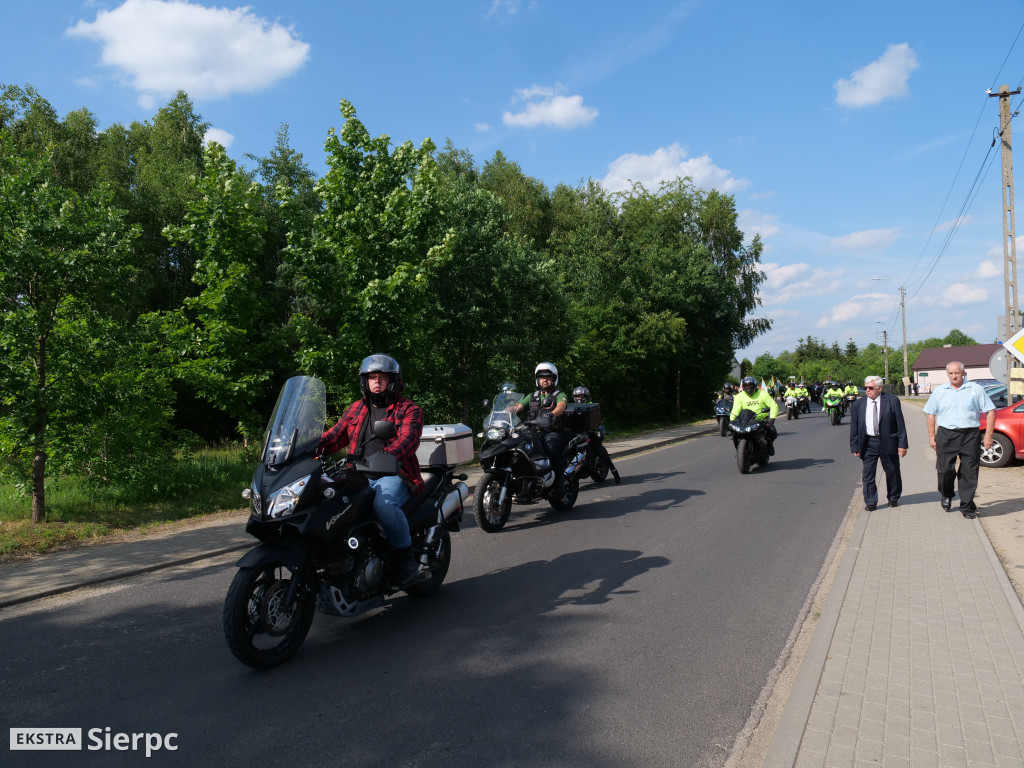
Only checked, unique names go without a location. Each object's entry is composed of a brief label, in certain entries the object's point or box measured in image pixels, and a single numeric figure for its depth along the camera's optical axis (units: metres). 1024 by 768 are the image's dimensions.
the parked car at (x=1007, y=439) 13.66
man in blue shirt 8.58
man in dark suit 9.42
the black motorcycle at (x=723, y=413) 25.00
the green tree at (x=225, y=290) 11.20
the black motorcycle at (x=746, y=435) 13.65
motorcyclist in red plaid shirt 4.86
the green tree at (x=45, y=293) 7.80
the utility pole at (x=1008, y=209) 20.47
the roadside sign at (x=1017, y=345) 8.77
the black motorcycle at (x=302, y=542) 4.05
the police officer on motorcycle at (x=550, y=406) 9.29
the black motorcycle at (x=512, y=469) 8.37
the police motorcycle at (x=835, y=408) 29.83
